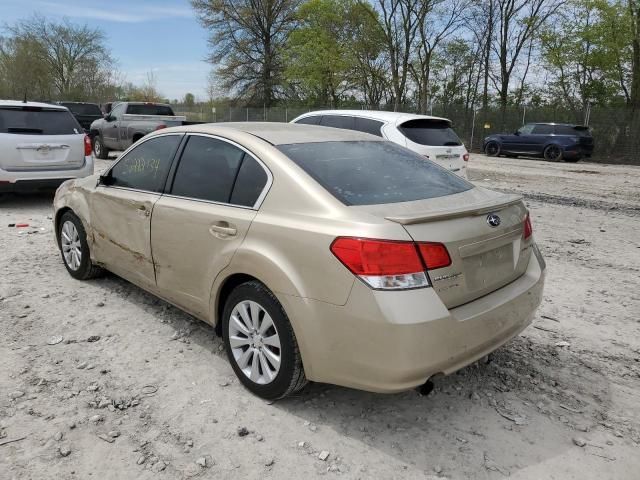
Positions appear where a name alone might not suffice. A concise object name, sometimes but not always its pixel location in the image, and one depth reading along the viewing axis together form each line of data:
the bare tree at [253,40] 42.22
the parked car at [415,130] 8.45
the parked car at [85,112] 22.25
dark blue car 21.14
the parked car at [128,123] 14.97
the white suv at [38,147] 8.15
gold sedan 2.58
